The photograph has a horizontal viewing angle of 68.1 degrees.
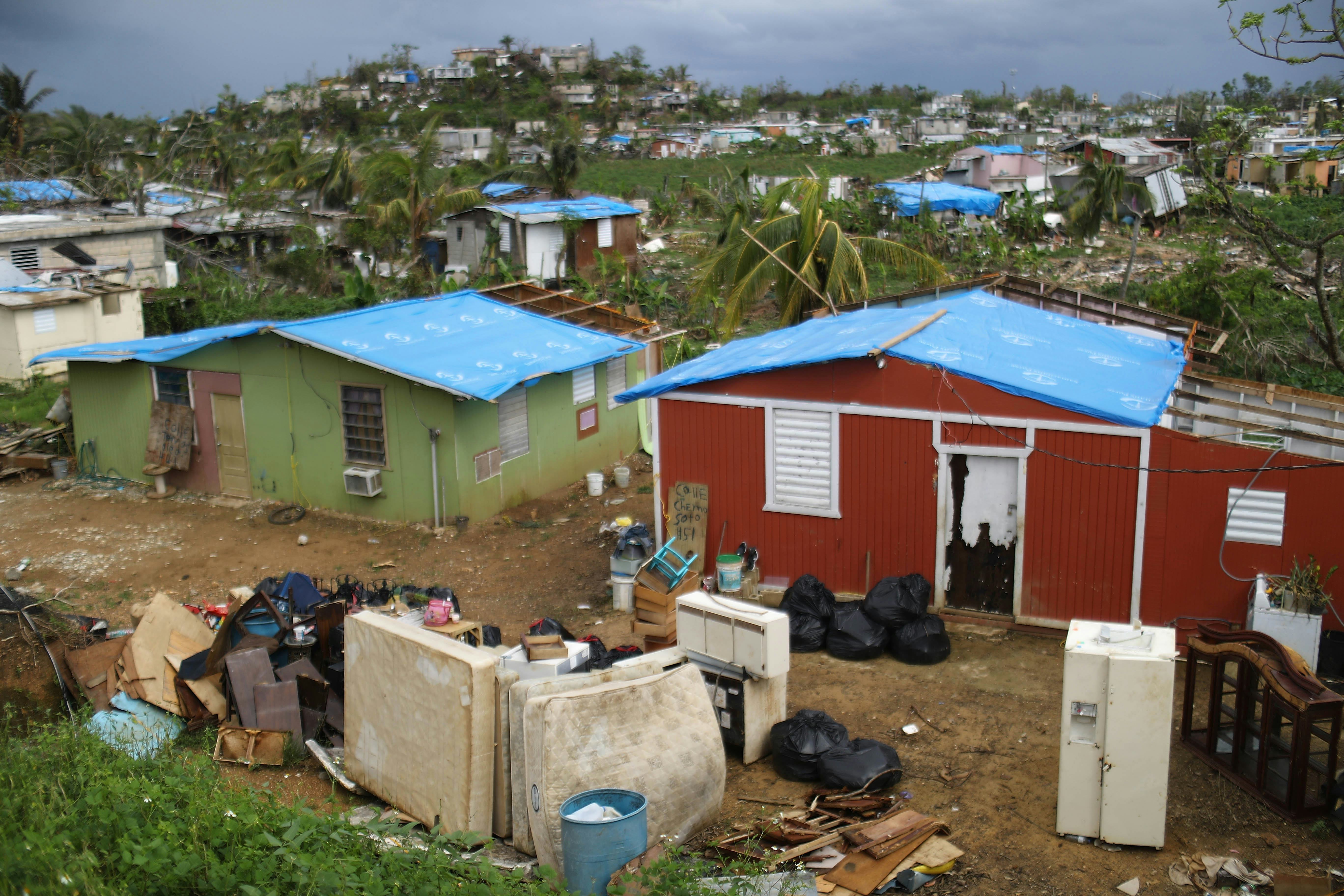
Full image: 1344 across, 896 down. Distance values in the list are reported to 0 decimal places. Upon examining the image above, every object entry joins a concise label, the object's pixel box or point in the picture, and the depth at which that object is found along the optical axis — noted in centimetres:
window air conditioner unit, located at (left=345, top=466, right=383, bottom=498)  1529
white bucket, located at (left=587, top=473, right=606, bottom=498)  1688
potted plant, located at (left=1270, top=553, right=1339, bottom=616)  929
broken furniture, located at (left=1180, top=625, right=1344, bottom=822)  680
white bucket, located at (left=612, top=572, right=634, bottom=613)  1222
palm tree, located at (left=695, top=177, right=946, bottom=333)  1688
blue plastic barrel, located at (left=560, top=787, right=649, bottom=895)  603
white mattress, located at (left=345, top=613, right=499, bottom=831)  706
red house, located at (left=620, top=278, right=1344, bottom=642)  991
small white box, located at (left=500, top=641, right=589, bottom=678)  818
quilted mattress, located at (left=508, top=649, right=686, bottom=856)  701
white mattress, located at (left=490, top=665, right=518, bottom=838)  716
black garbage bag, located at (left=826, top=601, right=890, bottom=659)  1028
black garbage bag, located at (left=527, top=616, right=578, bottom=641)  901
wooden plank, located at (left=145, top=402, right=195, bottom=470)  1686
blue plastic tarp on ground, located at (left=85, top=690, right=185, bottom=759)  819
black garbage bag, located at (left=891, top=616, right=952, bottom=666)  1014
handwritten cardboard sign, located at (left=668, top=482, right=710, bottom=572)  1248
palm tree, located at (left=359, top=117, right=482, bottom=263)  2950
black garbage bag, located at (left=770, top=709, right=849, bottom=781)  785
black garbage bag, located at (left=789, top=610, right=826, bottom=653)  1058
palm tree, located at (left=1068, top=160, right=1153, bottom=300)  3722
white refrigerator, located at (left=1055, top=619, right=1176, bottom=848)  664
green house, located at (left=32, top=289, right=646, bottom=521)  1507
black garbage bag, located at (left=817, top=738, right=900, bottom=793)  761
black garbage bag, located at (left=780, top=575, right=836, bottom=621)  1084
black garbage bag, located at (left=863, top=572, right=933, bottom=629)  1039
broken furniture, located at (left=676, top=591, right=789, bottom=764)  814
